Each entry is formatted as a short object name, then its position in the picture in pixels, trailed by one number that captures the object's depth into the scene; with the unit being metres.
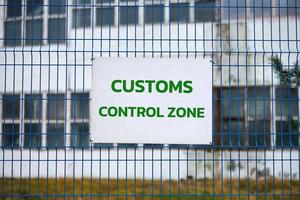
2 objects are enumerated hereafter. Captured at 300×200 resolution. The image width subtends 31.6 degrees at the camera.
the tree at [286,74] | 6.31
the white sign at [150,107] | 5.84
